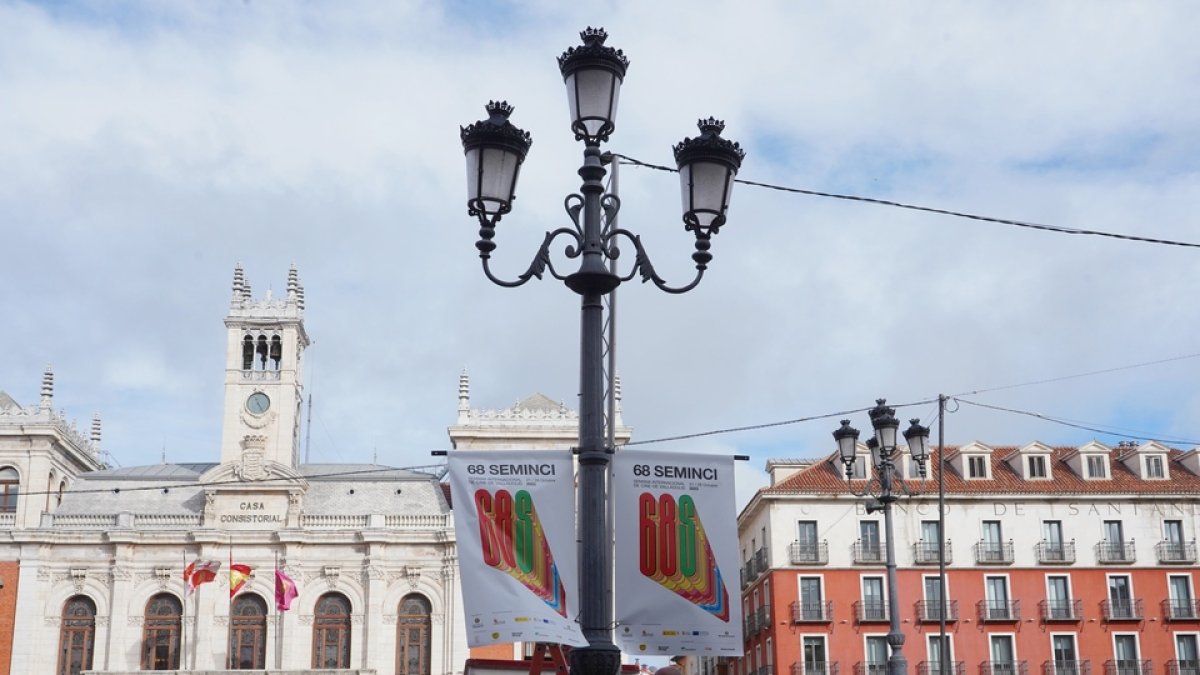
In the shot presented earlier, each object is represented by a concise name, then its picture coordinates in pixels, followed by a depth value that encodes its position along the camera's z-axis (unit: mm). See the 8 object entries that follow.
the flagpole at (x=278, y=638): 53000
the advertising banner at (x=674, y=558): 10656
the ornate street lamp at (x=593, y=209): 10320
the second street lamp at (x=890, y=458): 21375
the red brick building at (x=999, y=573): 48500
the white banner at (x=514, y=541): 10297
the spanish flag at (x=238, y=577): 52125
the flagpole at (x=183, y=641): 53031
